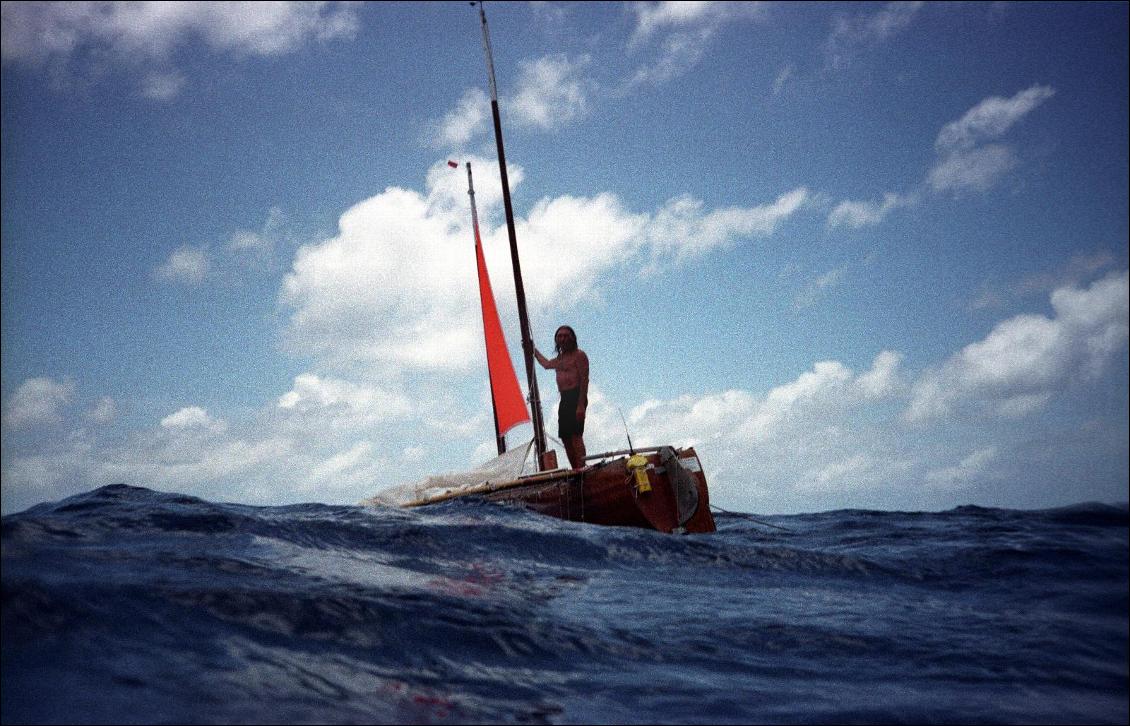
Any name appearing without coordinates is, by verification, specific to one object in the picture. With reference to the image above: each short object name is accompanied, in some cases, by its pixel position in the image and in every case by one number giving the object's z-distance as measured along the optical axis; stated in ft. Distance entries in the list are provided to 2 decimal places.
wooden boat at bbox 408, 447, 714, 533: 36.11
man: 43.01
